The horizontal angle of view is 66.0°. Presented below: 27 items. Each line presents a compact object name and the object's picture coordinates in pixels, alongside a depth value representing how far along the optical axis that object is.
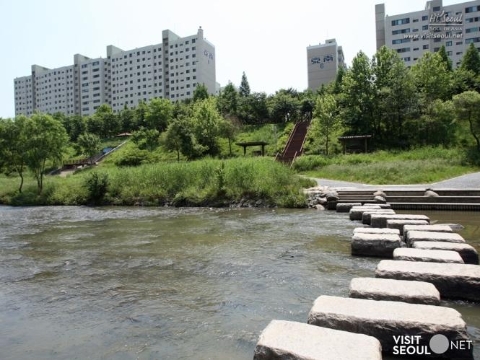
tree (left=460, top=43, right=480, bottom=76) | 44.01
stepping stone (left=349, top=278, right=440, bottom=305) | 3.47
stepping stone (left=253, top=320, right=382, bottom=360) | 2.43
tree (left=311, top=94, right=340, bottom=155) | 34.12
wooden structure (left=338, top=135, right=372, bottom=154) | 31.97
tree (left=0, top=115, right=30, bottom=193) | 28.24
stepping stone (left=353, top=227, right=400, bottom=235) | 6.71
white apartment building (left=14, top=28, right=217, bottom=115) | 101.12
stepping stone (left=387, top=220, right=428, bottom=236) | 7.57
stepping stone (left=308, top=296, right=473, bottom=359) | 2.90
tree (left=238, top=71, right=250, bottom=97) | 67.50
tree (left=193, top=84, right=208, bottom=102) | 60.88
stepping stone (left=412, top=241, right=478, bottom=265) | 5.33
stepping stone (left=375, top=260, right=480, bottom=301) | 4.14
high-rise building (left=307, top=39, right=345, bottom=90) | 94.44
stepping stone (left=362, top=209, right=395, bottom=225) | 9.86
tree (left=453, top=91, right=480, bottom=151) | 24.89
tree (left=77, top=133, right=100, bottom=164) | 47.84
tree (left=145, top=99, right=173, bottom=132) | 52.88
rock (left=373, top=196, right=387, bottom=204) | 14.23
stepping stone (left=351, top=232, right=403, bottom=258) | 6.21
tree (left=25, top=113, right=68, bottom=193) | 26.25
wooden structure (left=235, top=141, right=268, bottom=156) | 33.68
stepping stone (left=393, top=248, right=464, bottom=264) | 4.72
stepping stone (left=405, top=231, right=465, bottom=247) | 5.80
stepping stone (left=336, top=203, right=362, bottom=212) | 13.94
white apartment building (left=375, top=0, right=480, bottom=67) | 75.38
